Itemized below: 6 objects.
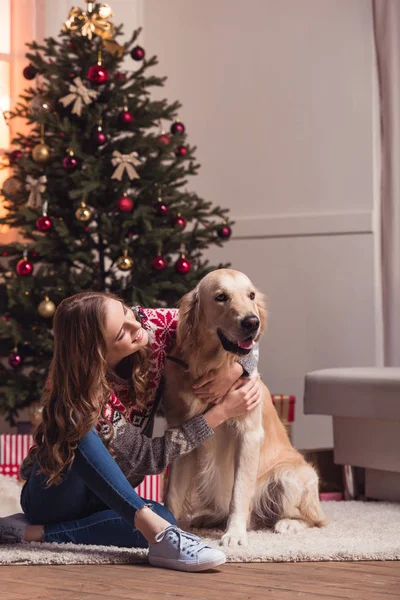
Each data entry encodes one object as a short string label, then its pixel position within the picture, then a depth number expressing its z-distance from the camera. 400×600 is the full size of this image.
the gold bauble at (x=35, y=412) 3.58
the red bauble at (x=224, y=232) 3.82
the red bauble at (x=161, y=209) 3.62
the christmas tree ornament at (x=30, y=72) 3.72
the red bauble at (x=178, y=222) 3.65
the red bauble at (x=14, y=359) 3.49
